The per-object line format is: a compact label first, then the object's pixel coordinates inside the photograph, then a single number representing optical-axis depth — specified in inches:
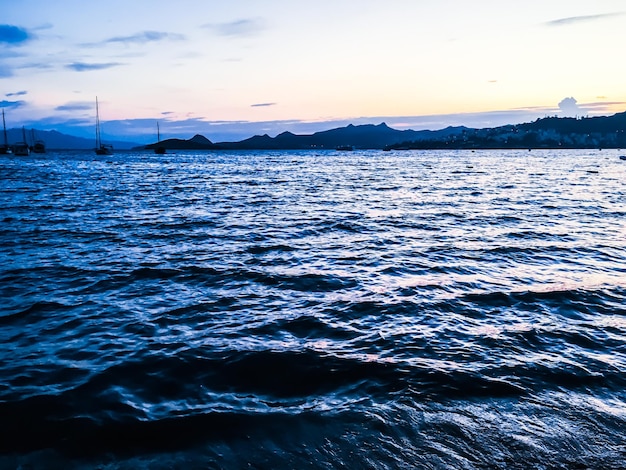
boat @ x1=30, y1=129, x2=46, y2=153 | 7460.6
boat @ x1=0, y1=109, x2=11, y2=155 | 6920.8
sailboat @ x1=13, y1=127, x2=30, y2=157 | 6555.1
